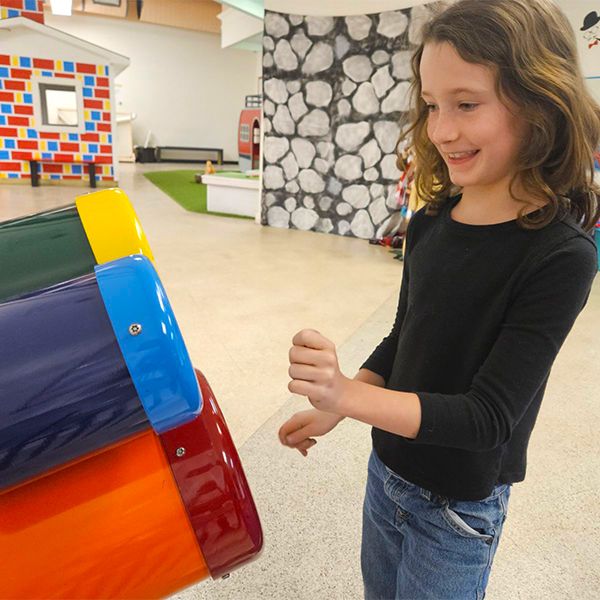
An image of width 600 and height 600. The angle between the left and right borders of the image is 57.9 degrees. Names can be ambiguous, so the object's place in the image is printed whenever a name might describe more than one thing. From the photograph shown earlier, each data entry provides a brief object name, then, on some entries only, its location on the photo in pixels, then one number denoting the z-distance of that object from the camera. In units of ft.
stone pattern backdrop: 13.03
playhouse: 20.36
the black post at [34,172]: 21.16
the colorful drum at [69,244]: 2.09
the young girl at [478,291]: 1.84
